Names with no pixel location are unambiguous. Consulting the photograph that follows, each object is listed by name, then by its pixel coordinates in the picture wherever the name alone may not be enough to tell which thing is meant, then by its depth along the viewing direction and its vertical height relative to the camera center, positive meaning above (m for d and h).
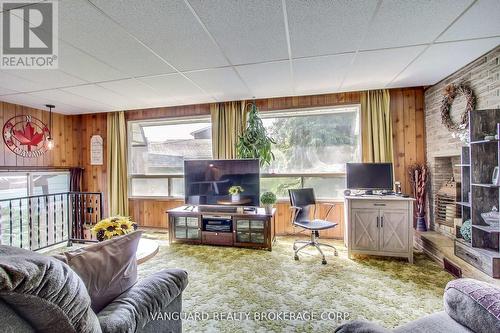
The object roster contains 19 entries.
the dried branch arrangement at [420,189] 3.44 -0.35
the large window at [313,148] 3.94 +0.34
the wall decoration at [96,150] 4.96 +0.47
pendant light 4.12 +0.60
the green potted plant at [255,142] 3.79 +0.46
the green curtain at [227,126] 4.18 +0.80
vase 3.43 -0.88
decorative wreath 2.68 +0.79
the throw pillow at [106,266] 0.98 -0.44
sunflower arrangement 1.96 -0.50
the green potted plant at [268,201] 3.49 -0.51
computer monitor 3.22 -0.13
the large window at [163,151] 4.52 +0.39
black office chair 3.08 -0.70
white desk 2.92 -0.77
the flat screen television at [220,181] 3.60 -0.19
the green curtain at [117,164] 4.71 +0.15
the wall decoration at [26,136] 3.93 +0.67
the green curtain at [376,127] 3.63 +0.65
